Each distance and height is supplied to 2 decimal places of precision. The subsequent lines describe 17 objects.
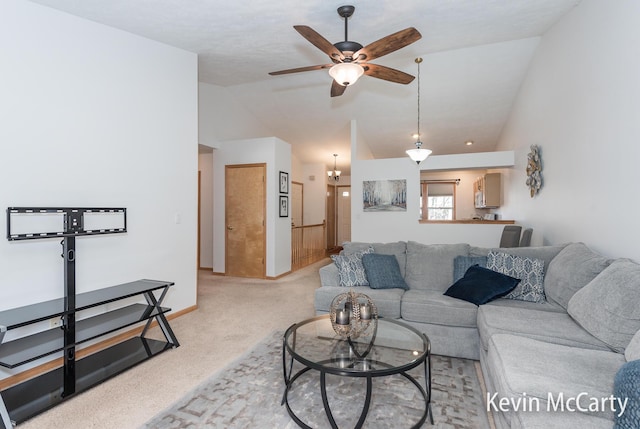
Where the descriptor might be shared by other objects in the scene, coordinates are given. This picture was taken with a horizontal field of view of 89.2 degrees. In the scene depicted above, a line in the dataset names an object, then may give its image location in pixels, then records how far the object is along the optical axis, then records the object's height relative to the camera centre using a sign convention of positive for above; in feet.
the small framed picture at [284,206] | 19.94 +0.37
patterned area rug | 6.25 -4.02
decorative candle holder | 7.26 -2.41
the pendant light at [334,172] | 27.36 +3.54
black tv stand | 6.82 -3.00
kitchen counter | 17.25 -0.53
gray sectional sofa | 4.39 -2.40
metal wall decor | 13.03 +1.72
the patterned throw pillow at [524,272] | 8.90 -1.72
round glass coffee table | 5.68 -2.81
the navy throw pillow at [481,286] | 8.80 -2.07
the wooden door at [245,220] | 19.24 -0.50
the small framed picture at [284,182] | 19.86 +1.83
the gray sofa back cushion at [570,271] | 7.38 -1.42
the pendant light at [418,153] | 15.43 +2.82
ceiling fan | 8.41 +4.46
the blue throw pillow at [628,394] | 3.46 -2.06
